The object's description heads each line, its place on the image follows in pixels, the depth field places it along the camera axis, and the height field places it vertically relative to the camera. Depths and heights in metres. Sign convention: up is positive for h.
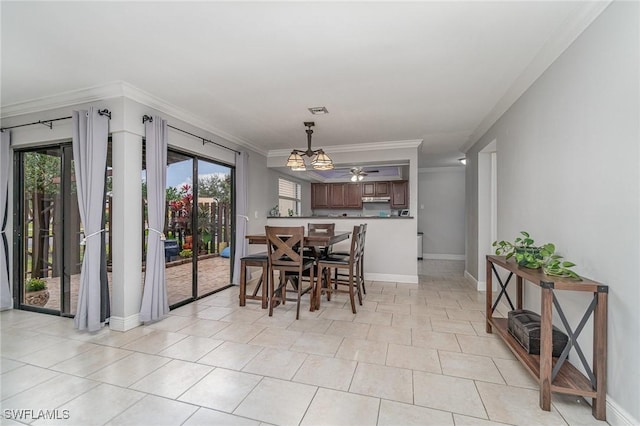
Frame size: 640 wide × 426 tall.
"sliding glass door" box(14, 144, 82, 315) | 3.28 -0.25
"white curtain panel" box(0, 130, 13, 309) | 3.41 -0.06
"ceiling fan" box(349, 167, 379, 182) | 7.25 +0.90
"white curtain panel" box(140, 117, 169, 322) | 3.05 -0.13
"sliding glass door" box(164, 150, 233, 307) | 3.65 -0.22
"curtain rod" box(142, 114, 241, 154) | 3.04 +0.95
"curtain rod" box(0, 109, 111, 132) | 2.86 +0.96
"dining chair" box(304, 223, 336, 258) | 4.02 -0.52
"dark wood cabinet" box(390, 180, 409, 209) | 7.58 +0.42
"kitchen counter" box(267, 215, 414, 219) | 5.05 -0.13
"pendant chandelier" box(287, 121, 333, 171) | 3.90 +0.67
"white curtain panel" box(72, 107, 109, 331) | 2.85 +0.14
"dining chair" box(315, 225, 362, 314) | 3.44 -0.64
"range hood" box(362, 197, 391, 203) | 7.68 +0.29
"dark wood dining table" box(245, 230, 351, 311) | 3.31 -0.36
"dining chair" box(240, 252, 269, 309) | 3.54 -0.79
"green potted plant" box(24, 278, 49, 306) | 3.51 -0.99
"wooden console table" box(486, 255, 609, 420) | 1.60 -0.83
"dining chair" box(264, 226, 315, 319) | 3.25 -0.54
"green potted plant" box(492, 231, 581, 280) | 1.77 -0.33
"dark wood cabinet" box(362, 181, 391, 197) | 7.71 +0.56
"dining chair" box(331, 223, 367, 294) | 3.95 -0.64
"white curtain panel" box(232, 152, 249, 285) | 4.59 -0.05
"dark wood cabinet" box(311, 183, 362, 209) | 7.95 +0.39
